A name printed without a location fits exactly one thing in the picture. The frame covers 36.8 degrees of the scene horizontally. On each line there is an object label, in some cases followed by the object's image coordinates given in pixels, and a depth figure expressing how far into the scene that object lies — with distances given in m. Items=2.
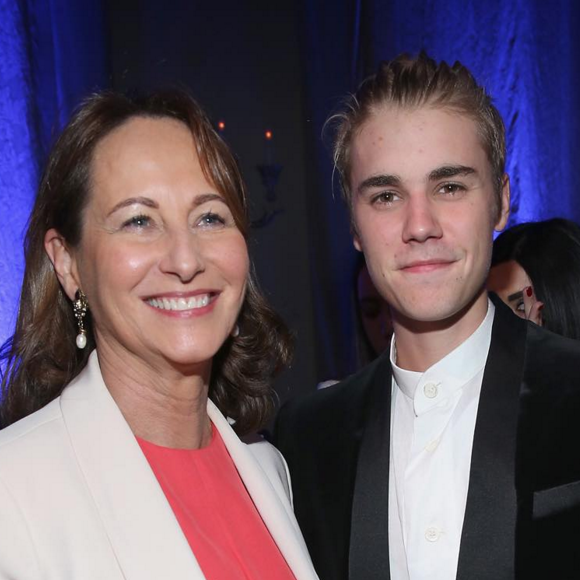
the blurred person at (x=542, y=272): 2.86
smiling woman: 1.61
